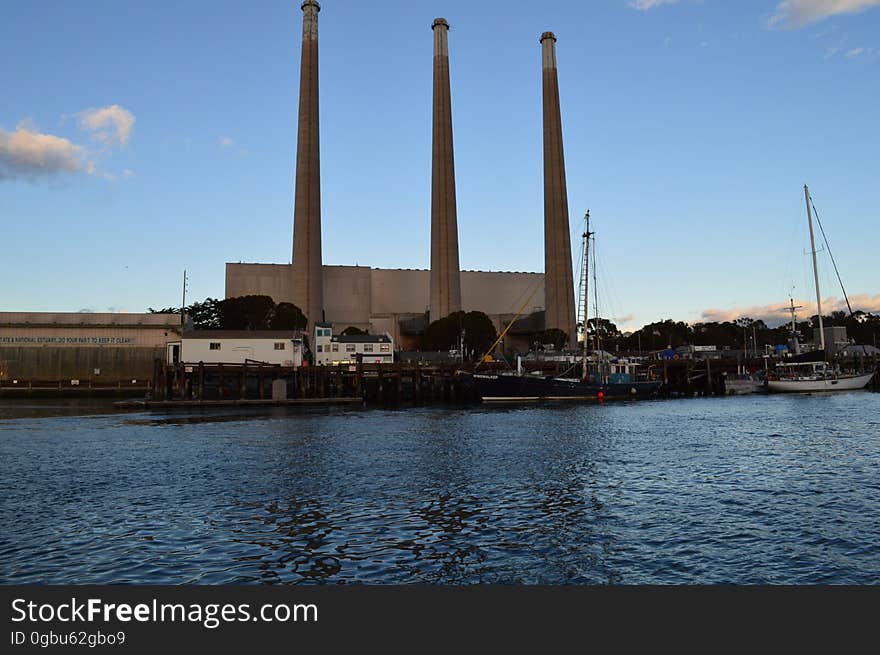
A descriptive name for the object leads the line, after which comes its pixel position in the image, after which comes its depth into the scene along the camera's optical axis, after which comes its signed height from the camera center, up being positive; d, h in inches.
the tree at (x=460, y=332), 5851.4 +348.5
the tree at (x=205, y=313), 6284.5 +610.7
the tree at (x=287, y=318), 5447.8 +474.0
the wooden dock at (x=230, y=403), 2933.1 -113.3
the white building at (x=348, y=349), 4416.8 +167.7
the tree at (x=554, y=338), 6283.0 +310.0
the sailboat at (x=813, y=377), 3964.1 -71.5
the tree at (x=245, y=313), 5674.2 +537.5
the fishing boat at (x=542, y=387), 3373.5 -82.8
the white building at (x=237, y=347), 3496.6 +158.5
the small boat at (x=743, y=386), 4178.2 -121.8
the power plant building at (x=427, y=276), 5836.6 +983.3
